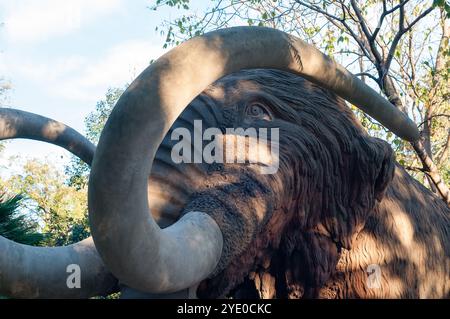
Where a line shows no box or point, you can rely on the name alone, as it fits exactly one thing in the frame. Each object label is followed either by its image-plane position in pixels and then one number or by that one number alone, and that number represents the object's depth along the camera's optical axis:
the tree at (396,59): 7.62
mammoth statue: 2.06
